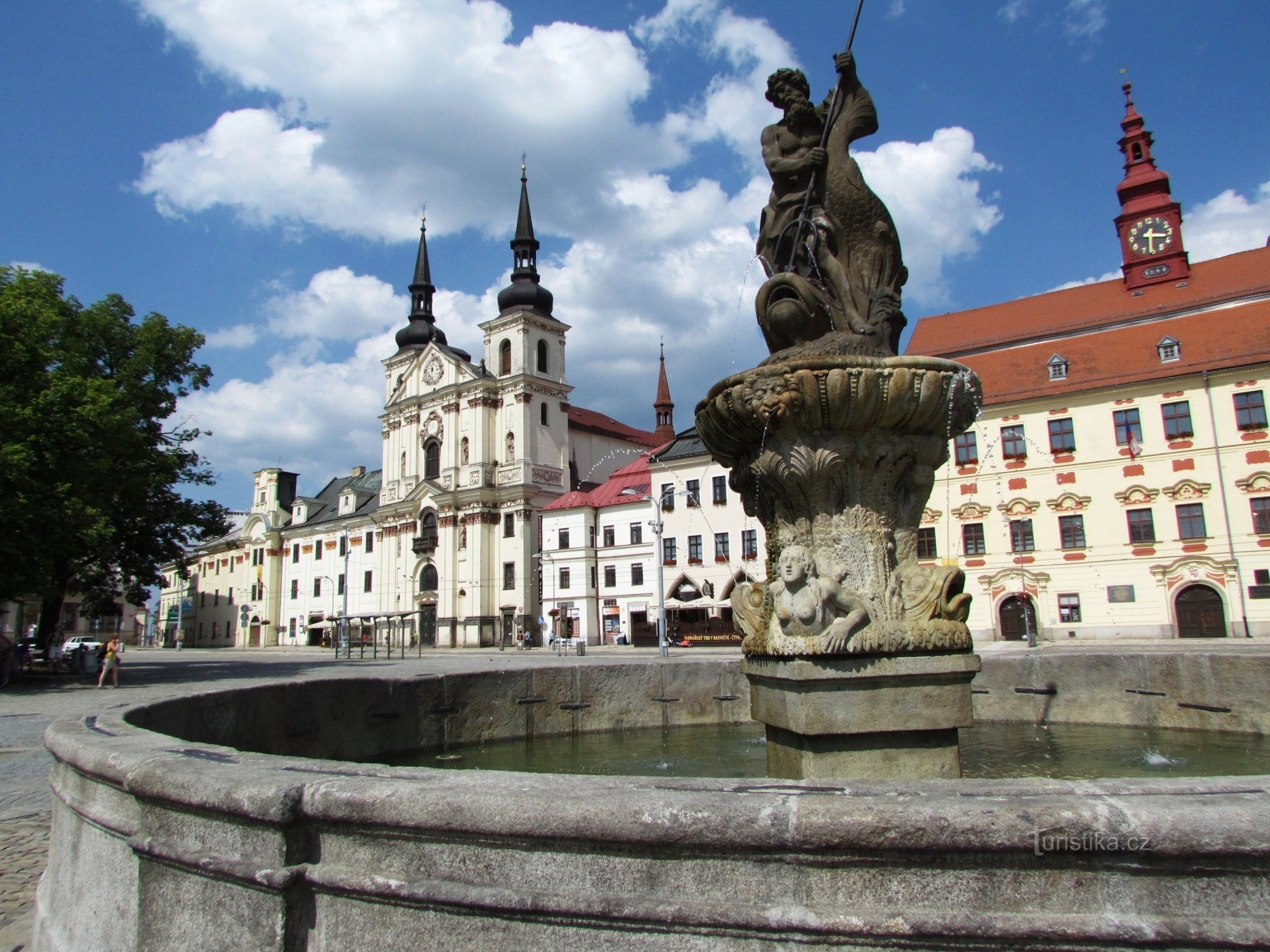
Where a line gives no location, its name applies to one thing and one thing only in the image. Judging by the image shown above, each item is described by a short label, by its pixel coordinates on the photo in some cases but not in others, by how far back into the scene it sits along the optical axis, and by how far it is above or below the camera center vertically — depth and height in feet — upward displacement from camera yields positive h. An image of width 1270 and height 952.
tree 70.69 +16.07
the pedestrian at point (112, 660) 68.33 -1.96
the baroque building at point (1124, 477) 101.04 +14.87
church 202.59 +31.64
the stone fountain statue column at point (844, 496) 18.20 +2.57
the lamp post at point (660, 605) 104.53 +1.20
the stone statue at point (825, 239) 21.91 +9.70
